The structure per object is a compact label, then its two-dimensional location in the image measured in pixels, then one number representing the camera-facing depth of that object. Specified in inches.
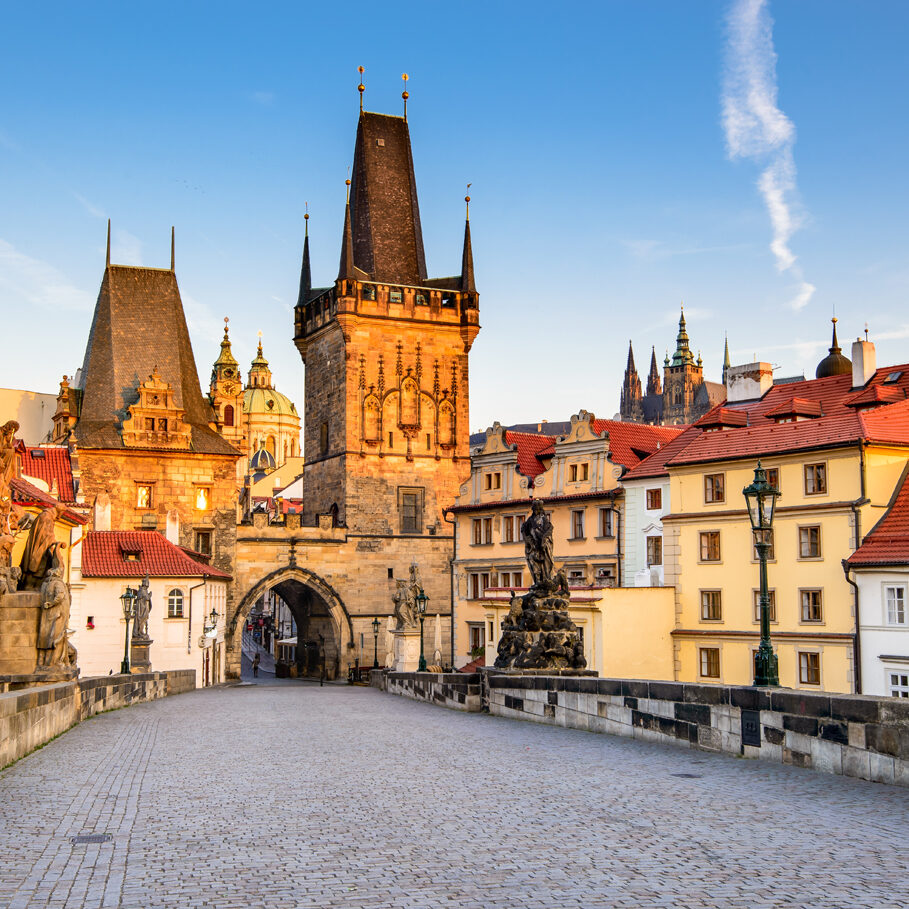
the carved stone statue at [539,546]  783.7
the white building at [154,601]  1688.0
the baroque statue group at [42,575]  679.1
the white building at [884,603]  1190.3
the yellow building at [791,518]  1302.9
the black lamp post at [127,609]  1177.1
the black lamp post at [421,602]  1306.7
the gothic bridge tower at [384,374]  2239.2
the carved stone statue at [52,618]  677.3
